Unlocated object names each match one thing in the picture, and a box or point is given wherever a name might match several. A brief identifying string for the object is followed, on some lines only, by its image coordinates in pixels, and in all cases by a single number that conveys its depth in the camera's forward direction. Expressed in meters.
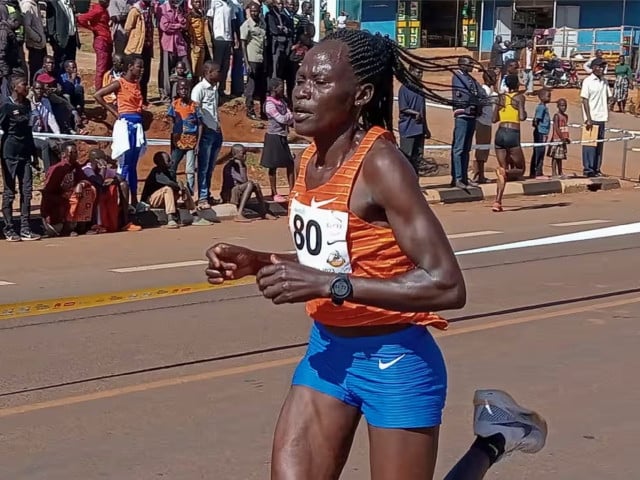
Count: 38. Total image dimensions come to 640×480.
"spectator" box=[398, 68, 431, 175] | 16.27
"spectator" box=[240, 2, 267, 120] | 19.92
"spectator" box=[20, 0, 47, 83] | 17.27
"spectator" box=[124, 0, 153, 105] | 18.42
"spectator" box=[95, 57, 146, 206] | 14.52
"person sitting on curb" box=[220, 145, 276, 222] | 15.48
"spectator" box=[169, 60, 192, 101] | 17.78
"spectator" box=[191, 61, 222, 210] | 15.42
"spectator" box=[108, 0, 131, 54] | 19.22
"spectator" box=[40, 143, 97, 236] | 13.31
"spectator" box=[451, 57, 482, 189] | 17.27
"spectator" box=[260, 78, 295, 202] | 15.81
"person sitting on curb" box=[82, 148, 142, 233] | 13.71
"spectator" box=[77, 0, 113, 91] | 18.42
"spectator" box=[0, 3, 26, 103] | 15.76
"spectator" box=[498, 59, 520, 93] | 17.41
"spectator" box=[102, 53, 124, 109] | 17.39
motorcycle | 36.62
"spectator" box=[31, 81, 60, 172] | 15.04
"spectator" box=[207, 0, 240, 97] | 20.20
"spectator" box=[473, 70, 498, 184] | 18.73
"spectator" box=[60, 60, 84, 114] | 17.52
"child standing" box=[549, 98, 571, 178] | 20.23
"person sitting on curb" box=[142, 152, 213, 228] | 14.60
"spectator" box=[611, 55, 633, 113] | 33.84
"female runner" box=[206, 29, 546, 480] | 3.37
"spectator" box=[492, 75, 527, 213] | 16.81
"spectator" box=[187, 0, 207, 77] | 19.61
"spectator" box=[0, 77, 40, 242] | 12.70
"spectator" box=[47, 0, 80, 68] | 18.25
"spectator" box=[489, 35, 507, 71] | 30.77
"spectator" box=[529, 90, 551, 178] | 20.17
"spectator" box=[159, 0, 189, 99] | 19.03
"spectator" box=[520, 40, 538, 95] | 34.38
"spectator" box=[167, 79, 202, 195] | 15.08
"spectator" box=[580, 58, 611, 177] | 20.28
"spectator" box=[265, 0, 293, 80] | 19.92
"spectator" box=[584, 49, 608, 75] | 35.01
